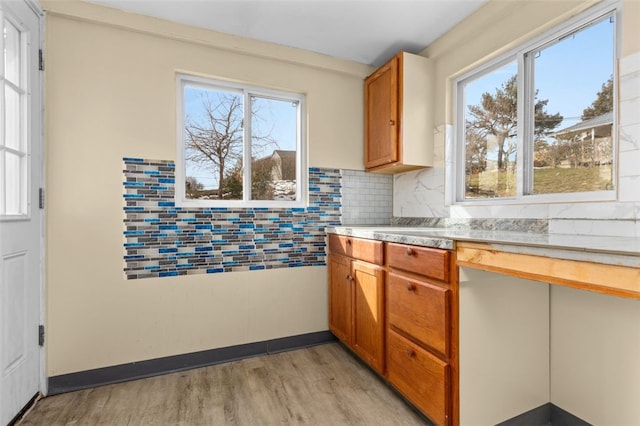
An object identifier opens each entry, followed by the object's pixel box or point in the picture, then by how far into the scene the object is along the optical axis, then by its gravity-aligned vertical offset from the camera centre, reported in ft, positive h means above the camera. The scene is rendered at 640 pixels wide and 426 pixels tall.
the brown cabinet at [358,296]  6.53 -1.97
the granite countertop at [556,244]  3.03 -0.39
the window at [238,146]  7.97 +1.77
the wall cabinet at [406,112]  8.13 +2.64
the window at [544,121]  5.29 +1.84
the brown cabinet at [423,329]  4.78 -1.98
